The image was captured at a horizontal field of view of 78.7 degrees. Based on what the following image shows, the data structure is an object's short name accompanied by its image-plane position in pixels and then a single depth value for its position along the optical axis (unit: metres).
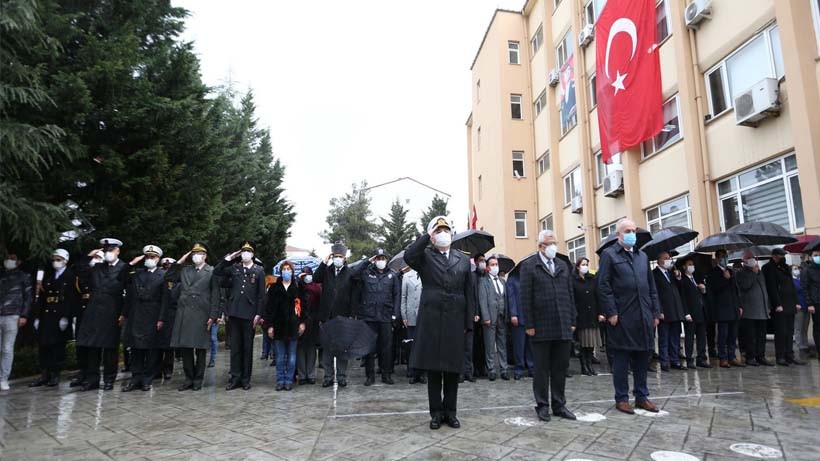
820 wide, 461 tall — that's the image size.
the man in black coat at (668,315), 8.72
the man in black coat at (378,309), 8.21
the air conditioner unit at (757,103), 10.45
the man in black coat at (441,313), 4.97
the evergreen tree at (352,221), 51.31
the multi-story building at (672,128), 10.32
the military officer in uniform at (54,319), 8.47
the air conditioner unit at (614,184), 16.31
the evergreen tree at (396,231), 47.81
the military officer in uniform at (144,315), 7.87
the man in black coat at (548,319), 5.39
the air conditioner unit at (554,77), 21.94
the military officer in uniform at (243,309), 7.77
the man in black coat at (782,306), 9.22
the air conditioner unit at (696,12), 12.73
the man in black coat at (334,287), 8.17
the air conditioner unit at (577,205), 19.36
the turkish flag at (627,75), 14.57
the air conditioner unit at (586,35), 18.47
